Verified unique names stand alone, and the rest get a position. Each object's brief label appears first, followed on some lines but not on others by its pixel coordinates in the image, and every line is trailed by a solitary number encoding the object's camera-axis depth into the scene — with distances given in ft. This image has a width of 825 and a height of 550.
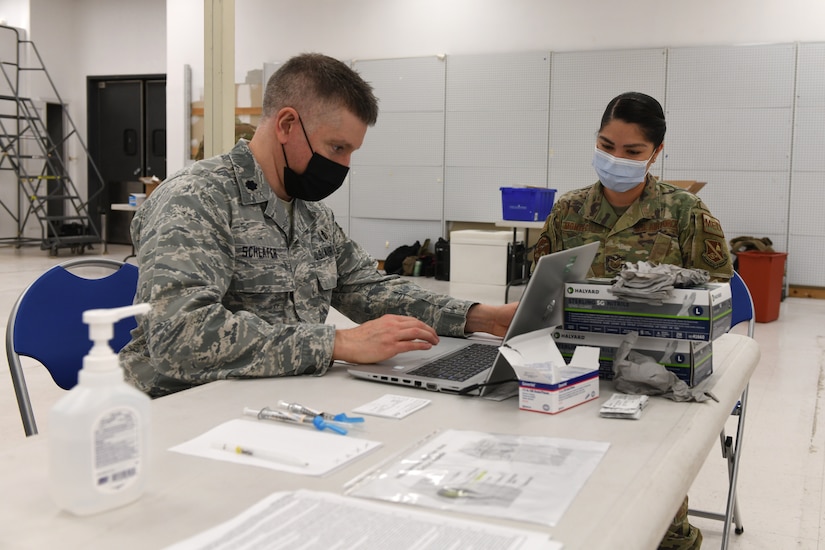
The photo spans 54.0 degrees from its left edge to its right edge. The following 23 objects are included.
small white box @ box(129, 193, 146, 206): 29.22
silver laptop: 4.34
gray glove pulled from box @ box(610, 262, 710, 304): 4.42
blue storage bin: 21.58
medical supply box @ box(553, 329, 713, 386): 4.48
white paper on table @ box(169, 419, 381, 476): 3.18
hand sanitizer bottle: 2.43
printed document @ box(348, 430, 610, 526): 2.80
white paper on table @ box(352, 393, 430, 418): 3.93
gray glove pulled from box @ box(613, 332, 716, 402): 4.31
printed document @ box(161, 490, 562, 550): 2.47
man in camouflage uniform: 4.60
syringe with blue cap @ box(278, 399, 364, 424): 3.71
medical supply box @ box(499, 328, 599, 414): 4.00
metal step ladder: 33.32
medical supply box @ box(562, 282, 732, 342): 4.36
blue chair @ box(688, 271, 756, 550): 6.66
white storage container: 23.58
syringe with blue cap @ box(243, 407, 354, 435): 3.61
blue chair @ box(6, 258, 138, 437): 5.17
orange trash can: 19.80
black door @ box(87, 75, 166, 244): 36.29
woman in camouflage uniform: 7.38
